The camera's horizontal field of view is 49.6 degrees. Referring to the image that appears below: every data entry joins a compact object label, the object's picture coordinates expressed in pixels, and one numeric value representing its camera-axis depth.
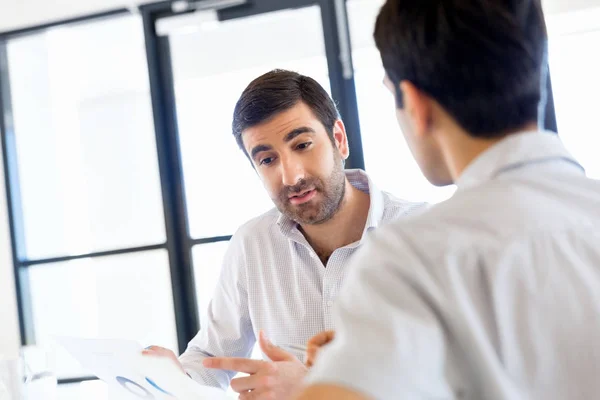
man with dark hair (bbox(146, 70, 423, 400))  1.90
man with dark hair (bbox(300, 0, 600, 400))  0.59
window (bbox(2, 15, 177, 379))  3.33
